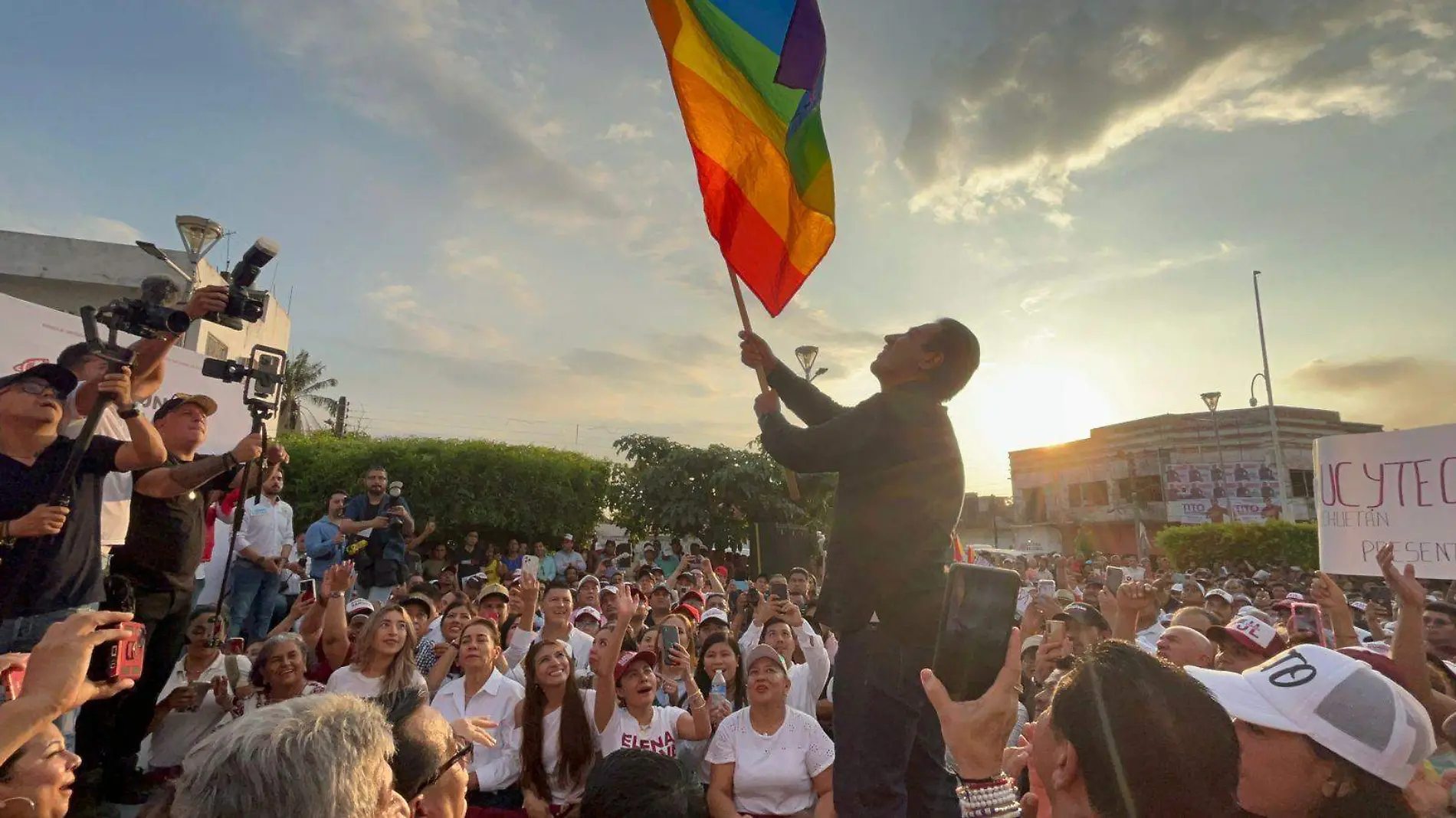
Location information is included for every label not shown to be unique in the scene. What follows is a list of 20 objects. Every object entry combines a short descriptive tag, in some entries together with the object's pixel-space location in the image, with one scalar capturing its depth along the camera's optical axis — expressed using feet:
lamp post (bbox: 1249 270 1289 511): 97.57
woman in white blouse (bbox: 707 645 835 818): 15.02
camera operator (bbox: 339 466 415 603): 29.86
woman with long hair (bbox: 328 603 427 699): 16.71
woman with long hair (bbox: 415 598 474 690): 19.11
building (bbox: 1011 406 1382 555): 124.26
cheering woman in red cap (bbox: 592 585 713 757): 16.31
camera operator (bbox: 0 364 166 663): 11.04
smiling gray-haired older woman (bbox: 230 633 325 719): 16.40
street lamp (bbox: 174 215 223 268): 35.88
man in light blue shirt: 29.40
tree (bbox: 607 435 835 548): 69.36
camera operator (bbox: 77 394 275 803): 13.39
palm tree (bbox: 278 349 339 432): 126.62
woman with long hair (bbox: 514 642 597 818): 15.57
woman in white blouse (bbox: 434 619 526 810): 15.92
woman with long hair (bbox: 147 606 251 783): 15.65
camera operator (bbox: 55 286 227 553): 12.66
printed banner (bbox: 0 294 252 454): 21.24
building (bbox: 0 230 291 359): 70.03
